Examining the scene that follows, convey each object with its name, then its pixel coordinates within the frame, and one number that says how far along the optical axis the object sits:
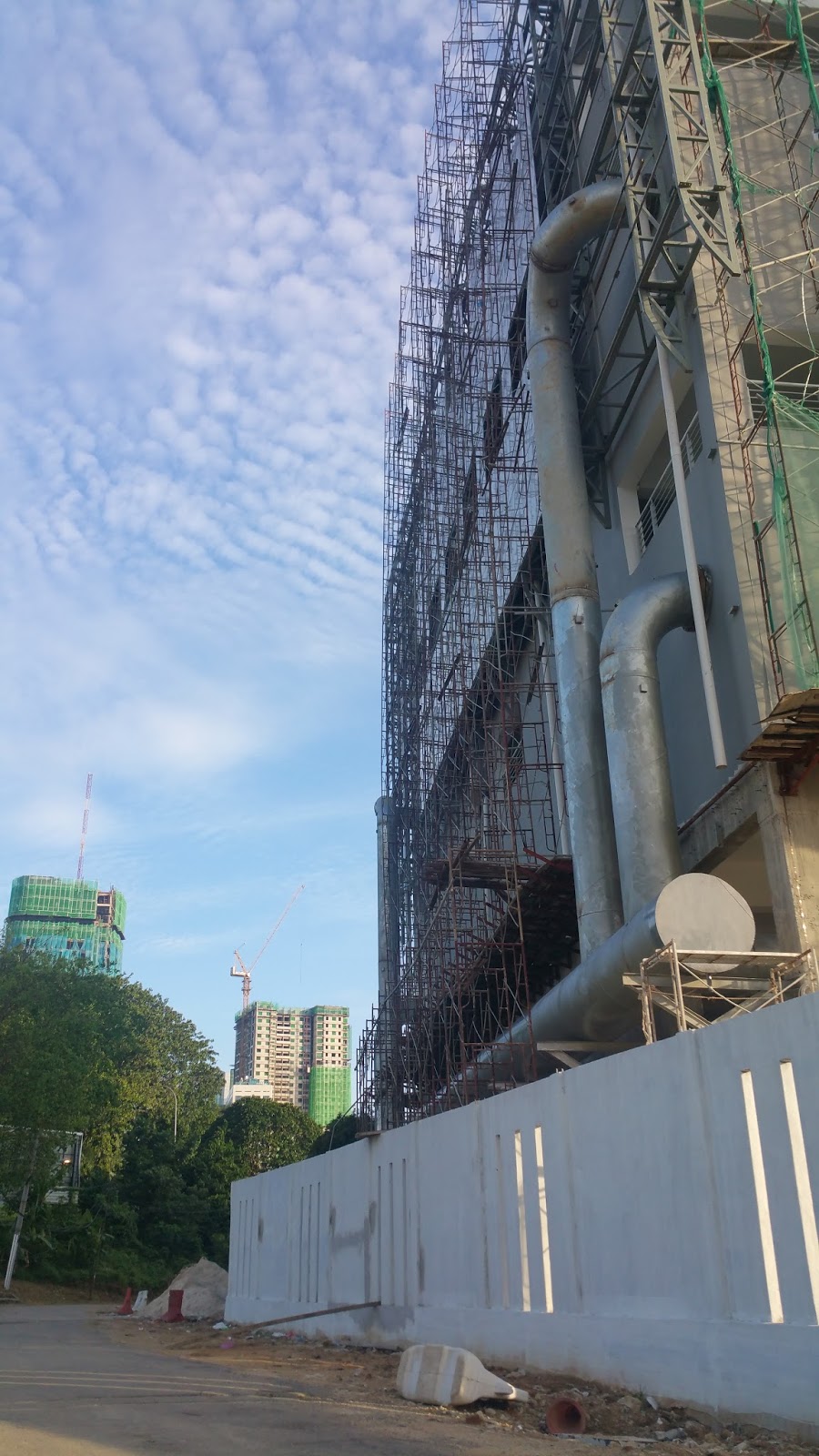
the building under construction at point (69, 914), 183.62
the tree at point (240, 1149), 53.50
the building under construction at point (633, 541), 14.84
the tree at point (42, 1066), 38.12
